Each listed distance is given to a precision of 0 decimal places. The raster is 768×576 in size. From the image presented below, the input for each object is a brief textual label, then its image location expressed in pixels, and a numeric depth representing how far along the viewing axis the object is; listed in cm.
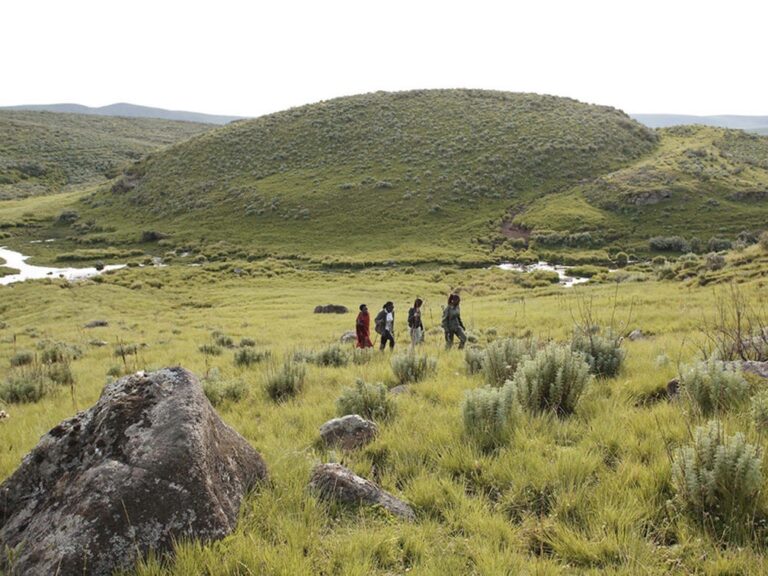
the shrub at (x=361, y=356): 1168
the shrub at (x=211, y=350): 1608
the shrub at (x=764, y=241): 2722
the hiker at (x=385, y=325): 1512
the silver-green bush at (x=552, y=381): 573
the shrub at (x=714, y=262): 2788
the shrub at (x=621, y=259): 5253
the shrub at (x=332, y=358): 1159
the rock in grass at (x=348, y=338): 1866
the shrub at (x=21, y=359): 1582
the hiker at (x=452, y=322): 1440
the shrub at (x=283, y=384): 830
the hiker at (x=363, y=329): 1508
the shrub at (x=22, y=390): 943
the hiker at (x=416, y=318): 1535
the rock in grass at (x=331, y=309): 3222
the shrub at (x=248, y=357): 1230
